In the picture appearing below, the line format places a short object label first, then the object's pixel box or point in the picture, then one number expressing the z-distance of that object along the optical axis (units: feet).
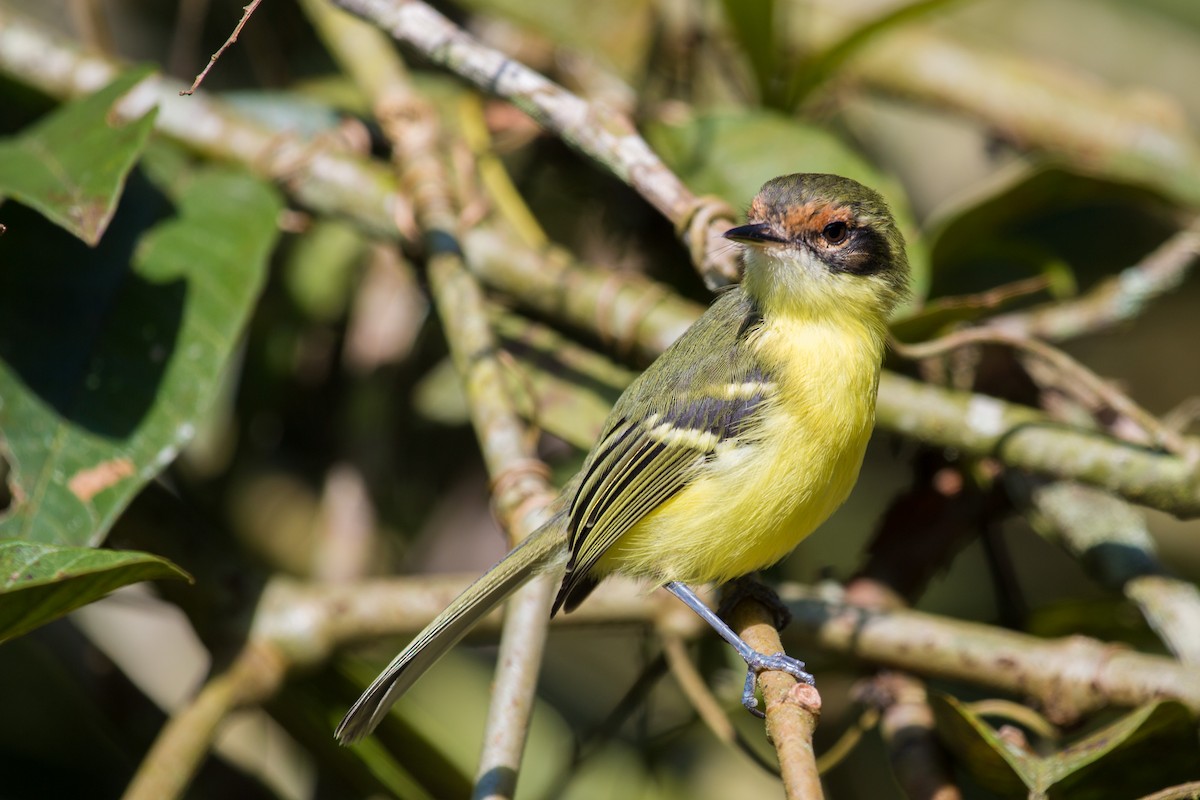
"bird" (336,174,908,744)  17.71
